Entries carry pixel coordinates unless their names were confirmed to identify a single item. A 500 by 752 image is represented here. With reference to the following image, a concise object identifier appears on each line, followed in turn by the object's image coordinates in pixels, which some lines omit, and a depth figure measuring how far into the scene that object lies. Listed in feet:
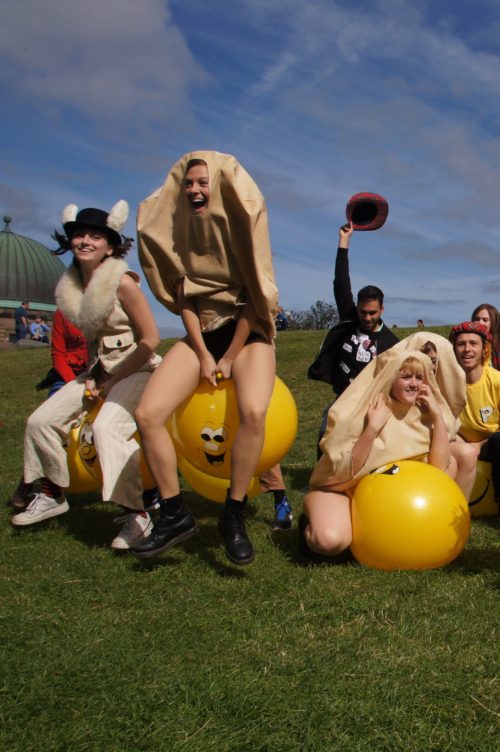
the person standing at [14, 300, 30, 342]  109.40
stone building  191.21
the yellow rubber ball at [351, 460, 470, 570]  14.48
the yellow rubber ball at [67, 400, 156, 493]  17.63
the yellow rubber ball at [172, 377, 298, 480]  15.06
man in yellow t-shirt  20.39
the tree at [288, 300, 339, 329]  140.64
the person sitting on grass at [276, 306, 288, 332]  95.88
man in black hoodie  21.35
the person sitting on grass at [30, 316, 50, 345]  114.32
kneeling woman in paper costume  15.51
